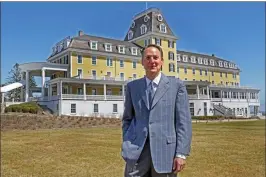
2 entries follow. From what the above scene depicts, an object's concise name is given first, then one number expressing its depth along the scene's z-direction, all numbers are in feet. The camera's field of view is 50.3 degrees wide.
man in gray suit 9.61
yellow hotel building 127.65
